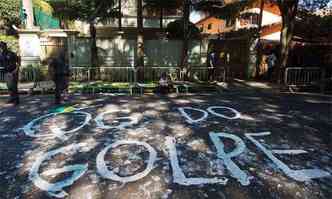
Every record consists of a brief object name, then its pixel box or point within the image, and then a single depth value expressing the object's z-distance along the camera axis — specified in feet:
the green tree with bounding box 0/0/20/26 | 52.70
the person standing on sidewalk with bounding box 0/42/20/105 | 24.64
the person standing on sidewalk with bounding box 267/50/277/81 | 43.24
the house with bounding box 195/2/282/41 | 64.23
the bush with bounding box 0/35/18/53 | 44.30
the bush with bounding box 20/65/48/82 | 39.58
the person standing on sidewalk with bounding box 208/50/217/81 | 41.42
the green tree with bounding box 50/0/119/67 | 38.09
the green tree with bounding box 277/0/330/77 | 38.45
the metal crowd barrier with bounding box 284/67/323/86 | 37.50
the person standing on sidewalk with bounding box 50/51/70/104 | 25.53
